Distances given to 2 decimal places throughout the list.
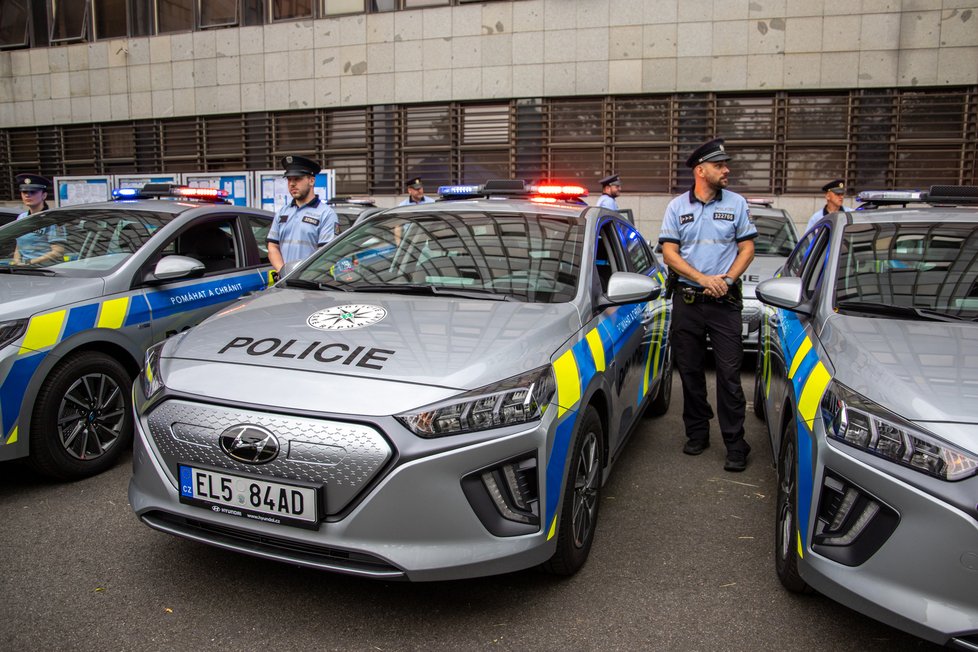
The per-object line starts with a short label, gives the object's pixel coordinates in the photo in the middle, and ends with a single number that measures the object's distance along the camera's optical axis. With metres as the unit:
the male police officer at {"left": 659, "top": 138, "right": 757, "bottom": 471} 4.42
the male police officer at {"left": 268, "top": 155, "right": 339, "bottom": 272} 5.77
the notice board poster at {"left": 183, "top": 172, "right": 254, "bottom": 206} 12.82
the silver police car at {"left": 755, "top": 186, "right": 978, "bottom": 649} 2.20
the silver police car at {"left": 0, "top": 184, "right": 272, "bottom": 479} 3.75
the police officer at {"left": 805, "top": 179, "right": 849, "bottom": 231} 8.97
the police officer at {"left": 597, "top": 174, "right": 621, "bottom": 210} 10.12
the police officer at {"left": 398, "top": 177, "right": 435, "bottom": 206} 10.72
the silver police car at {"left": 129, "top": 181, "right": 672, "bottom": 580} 2.44
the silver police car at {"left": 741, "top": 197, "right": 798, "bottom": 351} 6.60
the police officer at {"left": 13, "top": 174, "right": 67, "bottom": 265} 4.61
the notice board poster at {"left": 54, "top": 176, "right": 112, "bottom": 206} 12.78
